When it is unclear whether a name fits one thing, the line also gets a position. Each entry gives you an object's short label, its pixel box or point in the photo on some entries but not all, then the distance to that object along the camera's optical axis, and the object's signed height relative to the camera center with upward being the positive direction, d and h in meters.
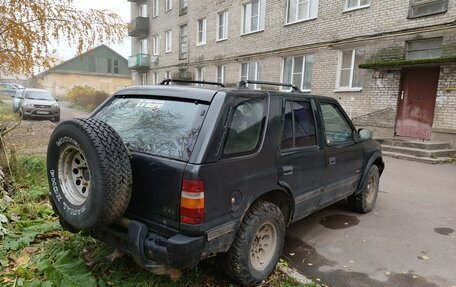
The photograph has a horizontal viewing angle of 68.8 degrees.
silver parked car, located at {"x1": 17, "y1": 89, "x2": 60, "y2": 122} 16.09 -0.71
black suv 2.34 -0.59
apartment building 9.78 +1.92
